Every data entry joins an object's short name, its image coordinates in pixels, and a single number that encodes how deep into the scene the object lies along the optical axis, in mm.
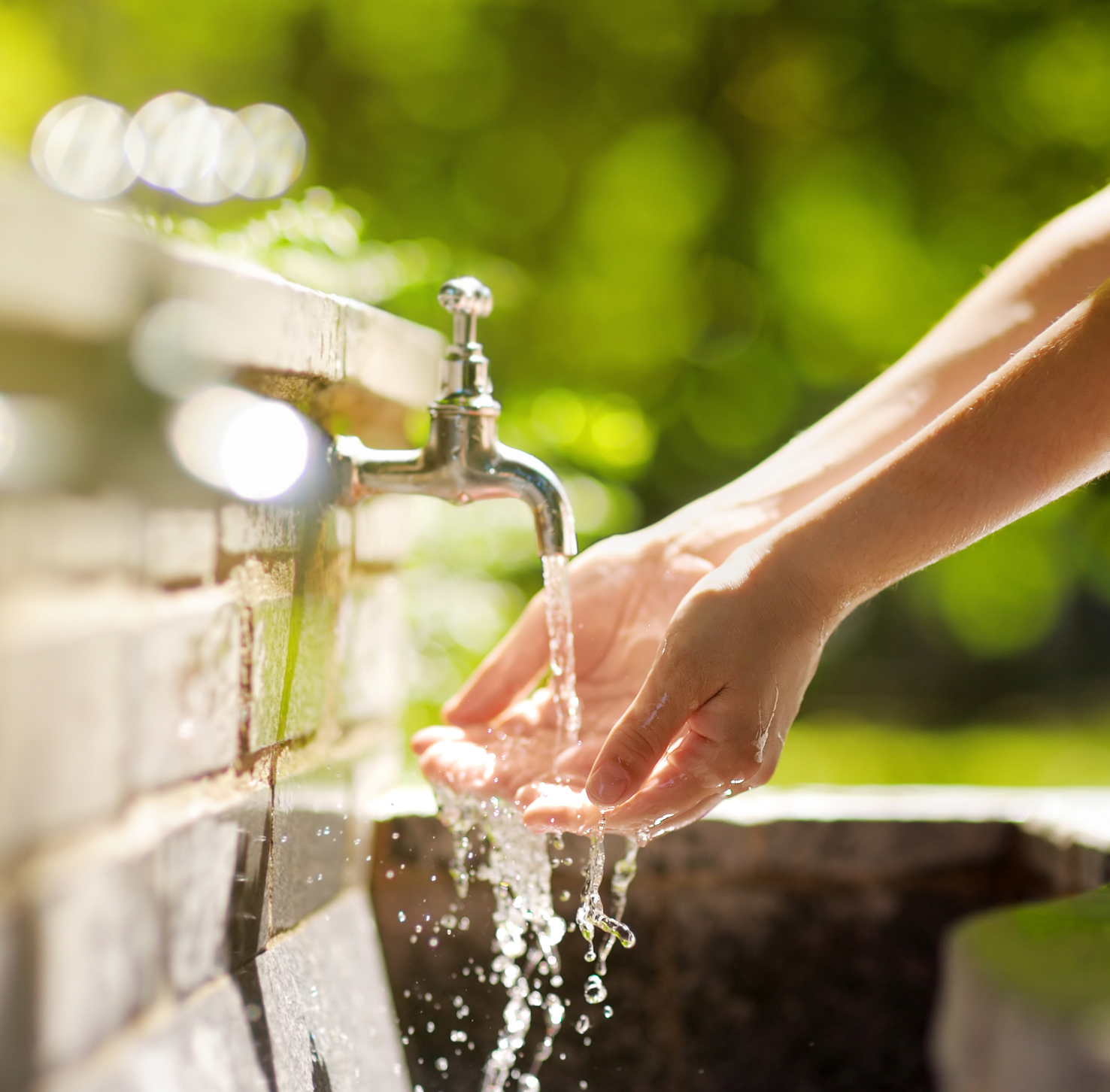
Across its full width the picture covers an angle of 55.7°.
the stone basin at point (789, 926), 1168
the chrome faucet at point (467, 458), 943
